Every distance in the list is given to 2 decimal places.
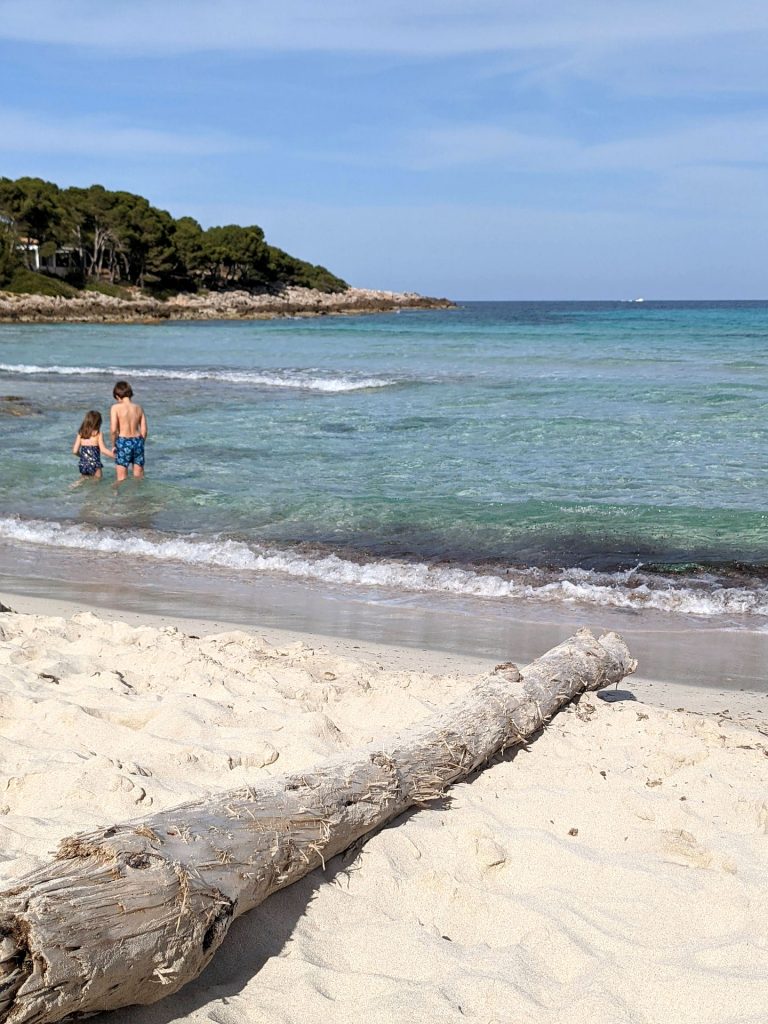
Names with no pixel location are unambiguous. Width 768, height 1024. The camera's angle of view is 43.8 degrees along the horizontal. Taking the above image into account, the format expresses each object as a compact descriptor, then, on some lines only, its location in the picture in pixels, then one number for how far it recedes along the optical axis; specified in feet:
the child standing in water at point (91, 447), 39.14
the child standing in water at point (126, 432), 39.29
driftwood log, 7.24
